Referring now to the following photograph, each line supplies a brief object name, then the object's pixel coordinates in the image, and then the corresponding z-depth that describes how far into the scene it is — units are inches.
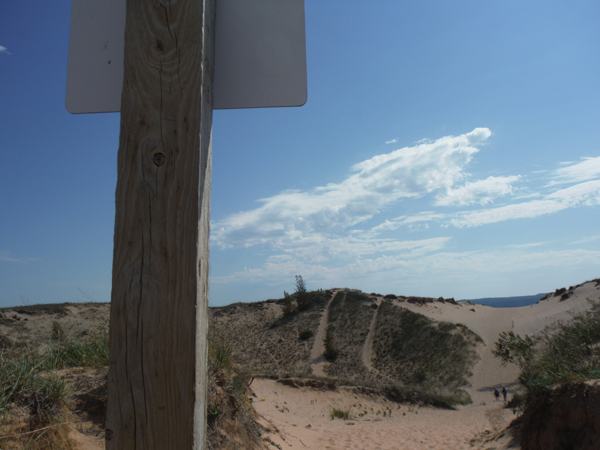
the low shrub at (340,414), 483.0
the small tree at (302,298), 1363.2
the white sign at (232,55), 59.1
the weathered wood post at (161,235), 46.0
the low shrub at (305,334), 1117.1
